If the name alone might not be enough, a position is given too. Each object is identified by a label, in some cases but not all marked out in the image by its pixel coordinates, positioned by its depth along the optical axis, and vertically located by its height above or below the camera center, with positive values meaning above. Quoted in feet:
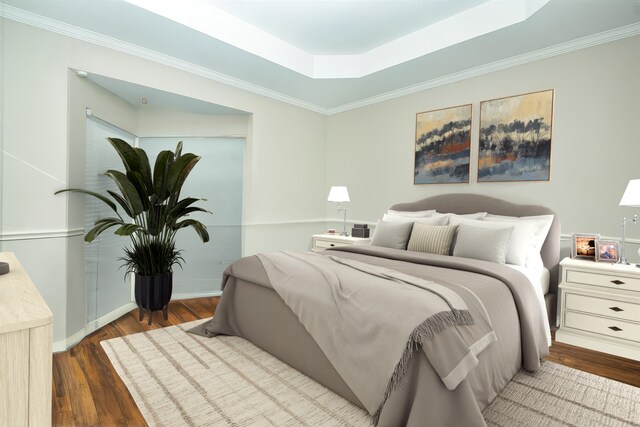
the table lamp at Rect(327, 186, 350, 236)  15.07 +0.41
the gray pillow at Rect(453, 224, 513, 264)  9.07 -0.97
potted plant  9.91 -0.43
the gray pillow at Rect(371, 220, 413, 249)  11.19 -0.98
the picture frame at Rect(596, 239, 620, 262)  9.02 -1.03
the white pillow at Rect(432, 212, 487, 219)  11.18 -0.27
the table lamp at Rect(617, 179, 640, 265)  8.15 +0.41
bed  5.02 -2.64
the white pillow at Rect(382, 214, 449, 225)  11.46 -0.47
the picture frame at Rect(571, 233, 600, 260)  9.43 -0.96
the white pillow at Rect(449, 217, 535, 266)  9.30 -0.85
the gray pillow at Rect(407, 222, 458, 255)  10.07 -0.98
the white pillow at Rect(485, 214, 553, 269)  9.59 -0.82
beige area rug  5.98 -3.75
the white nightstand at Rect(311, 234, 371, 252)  14.10 -1.57
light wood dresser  2.19 -1.13
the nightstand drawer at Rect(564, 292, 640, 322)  8.15 -2.36
